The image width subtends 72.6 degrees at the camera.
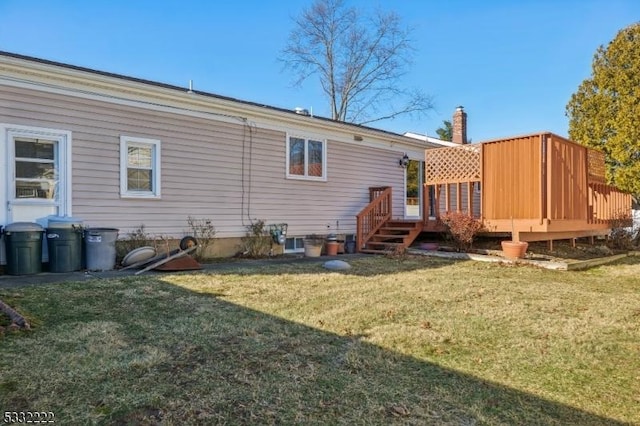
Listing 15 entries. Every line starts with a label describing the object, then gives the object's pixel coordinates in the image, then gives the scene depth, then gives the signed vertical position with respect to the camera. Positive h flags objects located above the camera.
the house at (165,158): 7.07 +1.18
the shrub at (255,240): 9.65 -0.53
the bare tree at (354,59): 25.55 +9.48
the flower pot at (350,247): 11.26 -0.78
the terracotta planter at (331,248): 10.60 -0.76
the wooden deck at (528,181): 8.80 +0.81
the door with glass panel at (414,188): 13.97 +0.97
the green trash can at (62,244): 6.76 -0.43
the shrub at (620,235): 12.36 -0.50
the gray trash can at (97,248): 7.06 -0.52
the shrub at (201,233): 8.83 -0.34
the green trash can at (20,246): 6.43 -0.45
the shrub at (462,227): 9.62 -0.22
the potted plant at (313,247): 10.22 -0.71
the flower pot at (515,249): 9.02 -0.66
